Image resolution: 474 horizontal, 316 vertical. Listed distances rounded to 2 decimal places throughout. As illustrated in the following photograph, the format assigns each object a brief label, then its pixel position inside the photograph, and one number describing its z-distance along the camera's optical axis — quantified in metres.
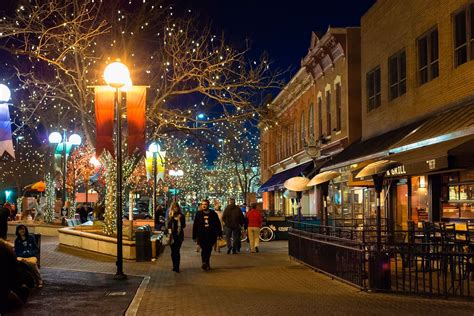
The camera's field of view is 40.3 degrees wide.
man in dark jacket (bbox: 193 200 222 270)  16.36
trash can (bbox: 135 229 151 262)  18.58
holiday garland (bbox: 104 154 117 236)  22.31
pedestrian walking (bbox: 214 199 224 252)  21.97
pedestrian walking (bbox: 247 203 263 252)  22.30
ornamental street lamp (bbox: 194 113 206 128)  23.55
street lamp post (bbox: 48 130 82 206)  29.84
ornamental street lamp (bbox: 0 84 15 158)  15.34
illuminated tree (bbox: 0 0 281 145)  21.39
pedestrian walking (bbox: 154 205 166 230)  32.38
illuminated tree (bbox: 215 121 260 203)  68.10
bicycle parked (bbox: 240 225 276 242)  29.12
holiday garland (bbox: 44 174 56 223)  35.44
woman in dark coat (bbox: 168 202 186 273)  15.95
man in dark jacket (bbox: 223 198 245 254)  21.42
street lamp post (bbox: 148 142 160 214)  31.98
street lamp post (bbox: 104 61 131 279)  14.70
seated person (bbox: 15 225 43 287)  13.88
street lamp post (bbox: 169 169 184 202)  54.28
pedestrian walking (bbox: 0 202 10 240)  13.89
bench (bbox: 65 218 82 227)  30.84
